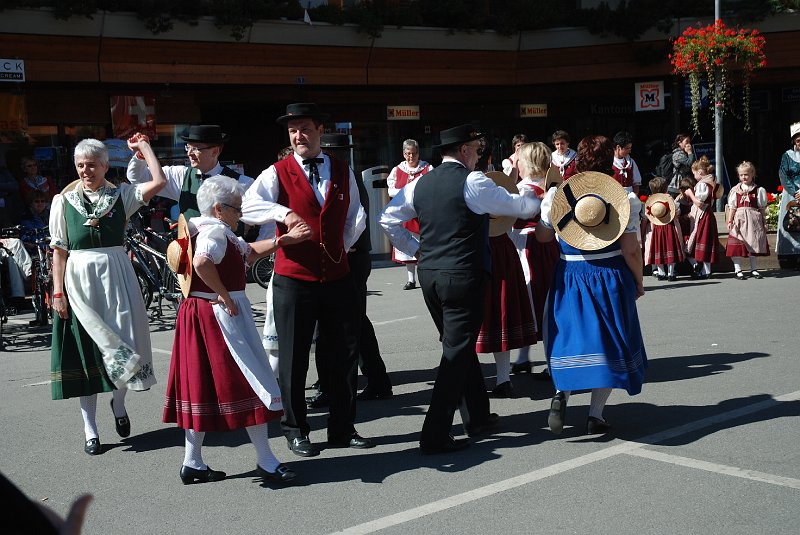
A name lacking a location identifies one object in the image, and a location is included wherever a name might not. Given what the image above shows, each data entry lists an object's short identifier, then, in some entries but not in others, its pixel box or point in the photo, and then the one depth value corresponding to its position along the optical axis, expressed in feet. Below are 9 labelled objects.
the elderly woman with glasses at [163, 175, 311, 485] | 16.44
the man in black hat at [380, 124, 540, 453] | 17.69
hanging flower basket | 53.78
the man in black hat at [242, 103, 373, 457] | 18.22
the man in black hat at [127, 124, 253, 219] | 20.93
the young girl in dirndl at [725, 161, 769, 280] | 43.50
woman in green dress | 19.56
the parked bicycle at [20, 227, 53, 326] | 35.76
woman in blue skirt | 18.51
